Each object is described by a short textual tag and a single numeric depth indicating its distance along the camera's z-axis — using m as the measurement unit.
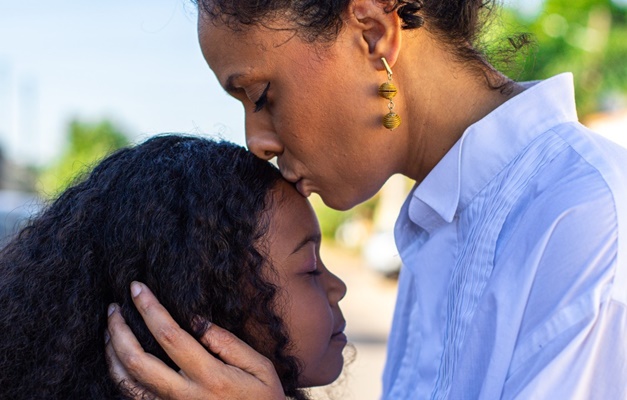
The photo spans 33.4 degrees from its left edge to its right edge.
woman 0.61
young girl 0.73
